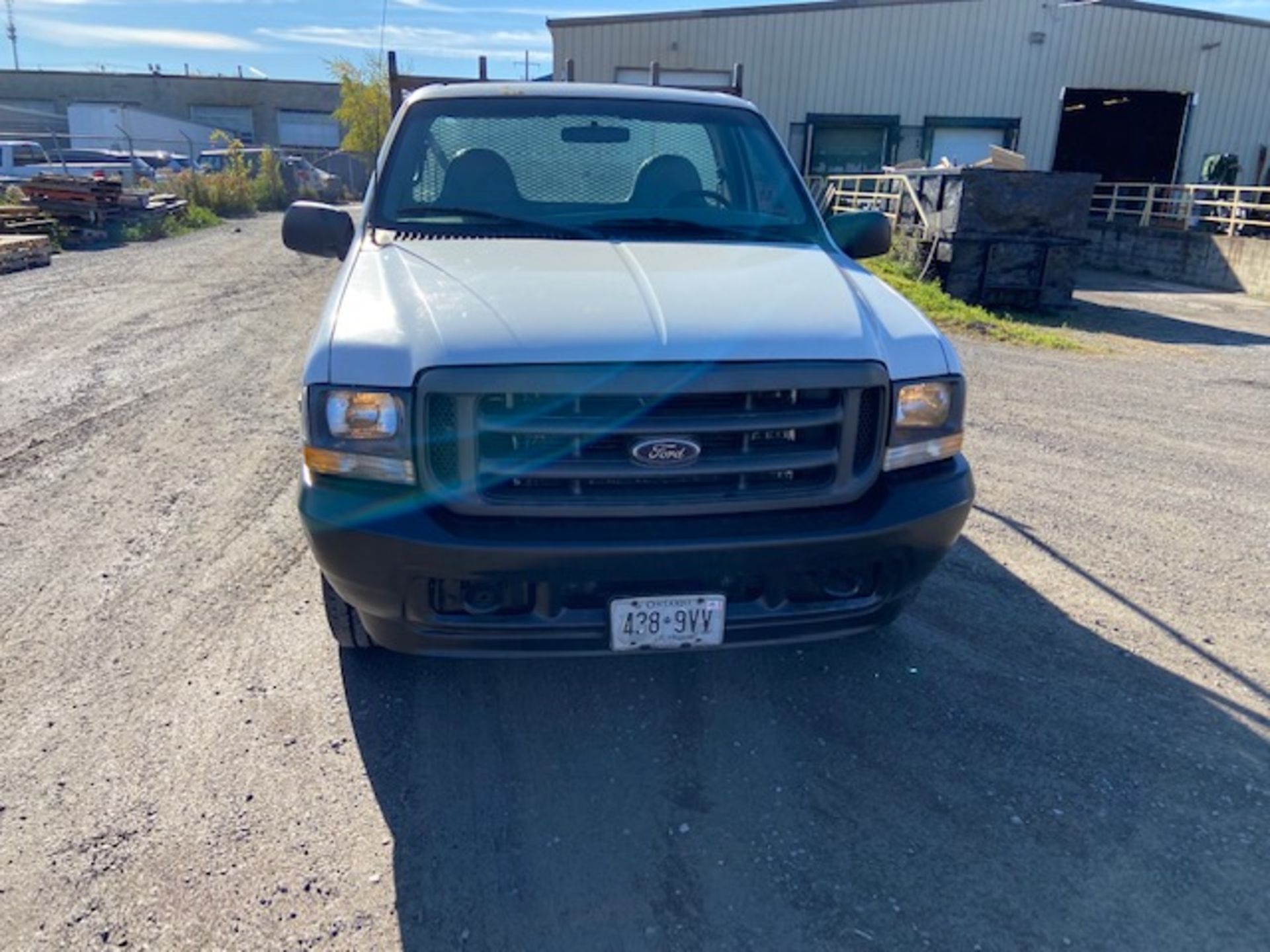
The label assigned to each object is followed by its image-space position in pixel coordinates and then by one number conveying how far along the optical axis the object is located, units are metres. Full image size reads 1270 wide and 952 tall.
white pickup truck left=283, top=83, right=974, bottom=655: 2.59
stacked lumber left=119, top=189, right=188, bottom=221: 18.69
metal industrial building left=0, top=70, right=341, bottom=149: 56.81
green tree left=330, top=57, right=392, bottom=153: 43.00
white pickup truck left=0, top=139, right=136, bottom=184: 23.94
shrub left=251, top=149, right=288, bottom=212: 28.77
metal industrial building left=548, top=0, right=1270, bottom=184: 25.19
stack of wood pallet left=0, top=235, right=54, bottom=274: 13.26
